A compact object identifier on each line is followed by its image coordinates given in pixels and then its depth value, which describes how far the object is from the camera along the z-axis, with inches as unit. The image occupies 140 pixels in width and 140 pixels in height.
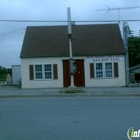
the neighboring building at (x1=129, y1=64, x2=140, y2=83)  1448.1
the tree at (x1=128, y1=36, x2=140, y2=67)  2371.1
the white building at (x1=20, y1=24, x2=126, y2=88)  1101.7
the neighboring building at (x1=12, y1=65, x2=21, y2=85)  1455.5
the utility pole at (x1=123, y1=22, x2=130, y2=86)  1100.5
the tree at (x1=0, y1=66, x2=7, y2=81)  2749.0
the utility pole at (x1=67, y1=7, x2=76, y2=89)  879.0
